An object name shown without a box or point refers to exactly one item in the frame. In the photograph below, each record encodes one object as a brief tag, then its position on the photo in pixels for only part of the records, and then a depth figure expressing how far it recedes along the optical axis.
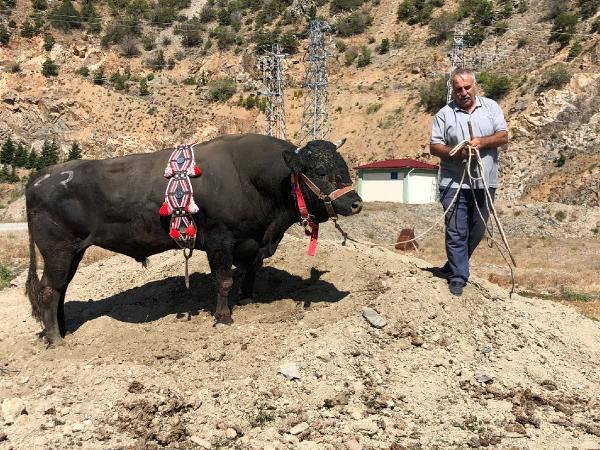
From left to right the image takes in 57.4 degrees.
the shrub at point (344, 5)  80.38
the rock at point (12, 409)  5.25
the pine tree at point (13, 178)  49.47
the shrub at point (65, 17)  75.06
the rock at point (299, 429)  4.96
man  6.82
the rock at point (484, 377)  5.80
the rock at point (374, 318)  6.64
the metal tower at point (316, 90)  47.26
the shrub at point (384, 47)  69.19
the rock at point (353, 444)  4.68
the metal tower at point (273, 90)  53.42
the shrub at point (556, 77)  45.22
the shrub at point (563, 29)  53.46
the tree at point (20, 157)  52.41
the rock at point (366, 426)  4.96
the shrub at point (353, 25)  75.38
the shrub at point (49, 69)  62.78
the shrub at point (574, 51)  49.84
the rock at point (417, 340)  6.37
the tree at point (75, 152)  53.65
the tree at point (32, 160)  52.45
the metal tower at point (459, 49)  49.79
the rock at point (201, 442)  4.82
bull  6.86
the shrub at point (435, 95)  53.91
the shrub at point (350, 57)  70.25
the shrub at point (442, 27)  66.06
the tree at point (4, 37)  66.50
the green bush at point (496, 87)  50.81
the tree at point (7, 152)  52.84
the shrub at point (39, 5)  79.25
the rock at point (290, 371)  5.80
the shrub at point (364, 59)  68.69
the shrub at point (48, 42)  67.88
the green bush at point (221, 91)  66.88
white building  41.88
